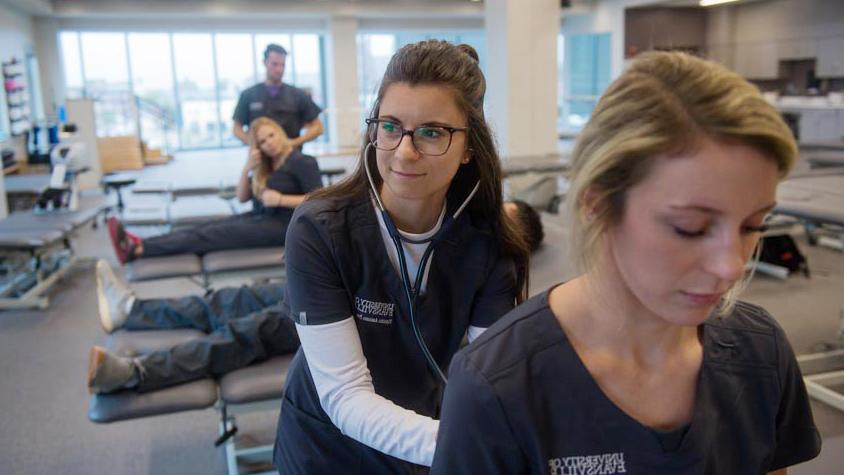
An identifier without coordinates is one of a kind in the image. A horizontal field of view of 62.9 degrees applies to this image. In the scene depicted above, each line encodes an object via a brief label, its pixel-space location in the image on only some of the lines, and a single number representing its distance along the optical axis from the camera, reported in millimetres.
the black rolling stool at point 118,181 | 6761
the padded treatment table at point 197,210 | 4844
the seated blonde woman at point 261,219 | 3836
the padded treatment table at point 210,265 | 3619
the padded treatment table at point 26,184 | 6219
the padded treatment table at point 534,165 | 5355
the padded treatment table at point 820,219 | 2920
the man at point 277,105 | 4863
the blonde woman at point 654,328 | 656
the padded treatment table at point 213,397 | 2125
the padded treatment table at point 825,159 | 5488
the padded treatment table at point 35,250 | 4223
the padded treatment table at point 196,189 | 6414
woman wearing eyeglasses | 1180
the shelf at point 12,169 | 8289
